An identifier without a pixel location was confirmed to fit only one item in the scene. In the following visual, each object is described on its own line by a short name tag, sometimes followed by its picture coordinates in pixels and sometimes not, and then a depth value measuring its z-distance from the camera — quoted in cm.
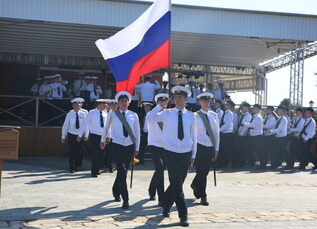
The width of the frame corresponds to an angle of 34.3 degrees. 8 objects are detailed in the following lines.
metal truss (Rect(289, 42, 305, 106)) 2020
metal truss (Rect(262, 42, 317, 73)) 2223
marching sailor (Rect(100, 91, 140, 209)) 893
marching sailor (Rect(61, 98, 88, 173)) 1359
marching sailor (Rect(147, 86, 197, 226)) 769
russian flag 906
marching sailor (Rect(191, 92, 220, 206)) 935
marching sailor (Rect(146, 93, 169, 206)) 856
